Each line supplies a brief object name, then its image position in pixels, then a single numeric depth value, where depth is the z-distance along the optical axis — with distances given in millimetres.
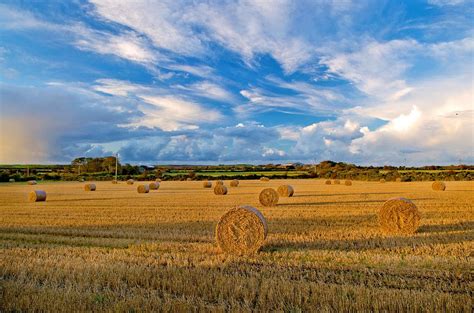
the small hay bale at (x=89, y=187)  39469
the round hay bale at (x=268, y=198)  22016
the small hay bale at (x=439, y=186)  35469
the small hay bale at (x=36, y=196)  26403
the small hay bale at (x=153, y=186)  40250
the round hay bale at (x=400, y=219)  13023
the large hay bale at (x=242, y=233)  10094
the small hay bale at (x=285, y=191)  28781
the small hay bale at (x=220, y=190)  31188
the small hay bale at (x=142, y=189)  34906
